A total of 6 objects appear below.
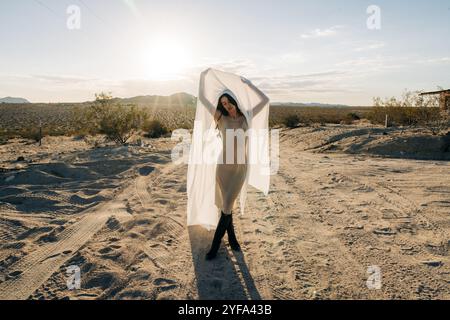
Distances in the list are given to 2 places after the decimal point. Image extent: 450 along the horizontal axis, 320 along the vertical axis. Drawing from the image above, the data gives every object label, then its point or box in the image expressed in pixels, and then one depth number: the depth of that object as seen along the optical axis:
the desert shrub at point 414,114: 15.32
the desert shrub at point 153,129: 21.36
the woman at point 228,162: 4.29
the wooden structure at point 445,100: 22.71
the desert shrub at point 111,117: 16.16
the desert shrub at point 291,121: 23.30
